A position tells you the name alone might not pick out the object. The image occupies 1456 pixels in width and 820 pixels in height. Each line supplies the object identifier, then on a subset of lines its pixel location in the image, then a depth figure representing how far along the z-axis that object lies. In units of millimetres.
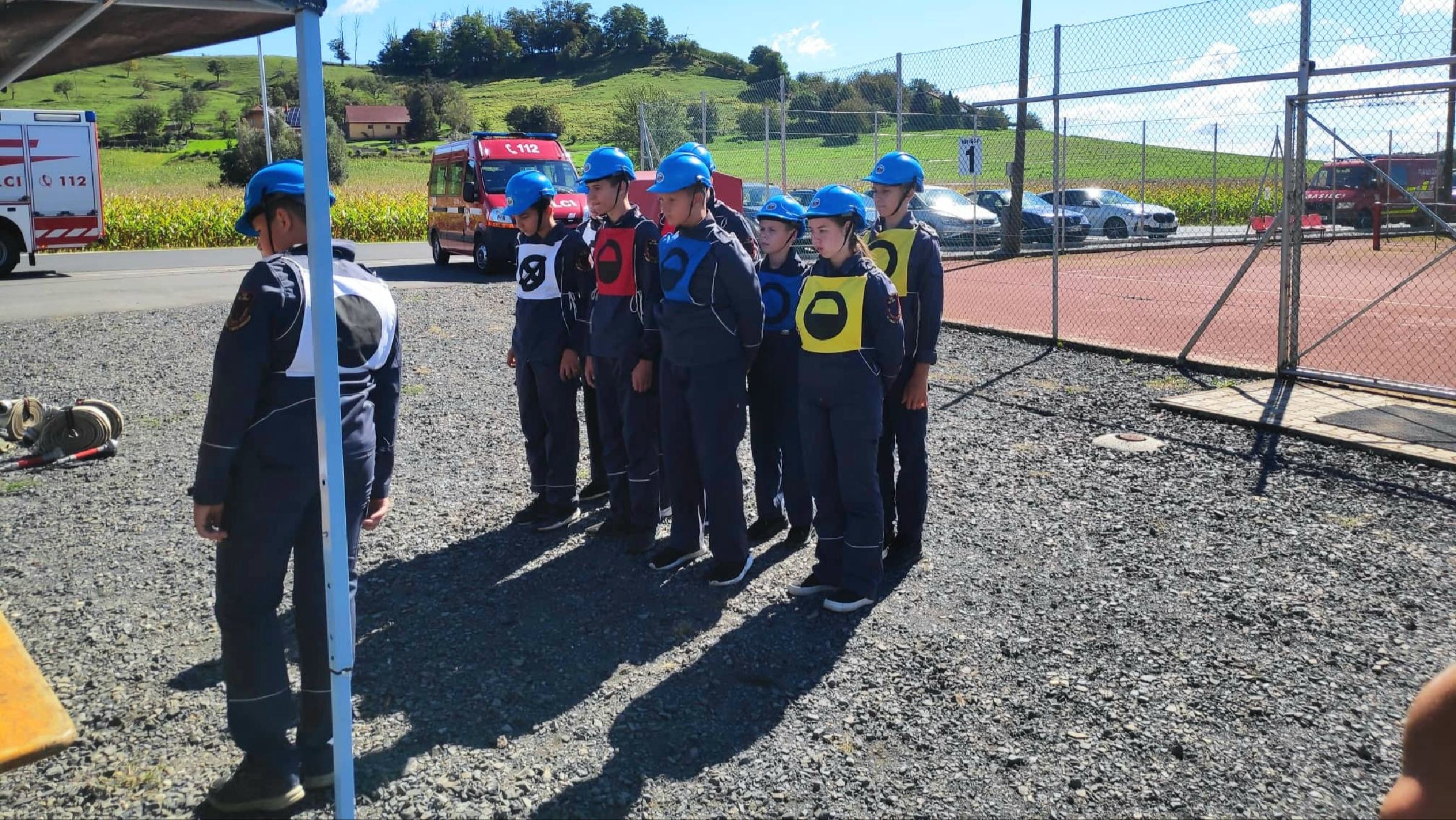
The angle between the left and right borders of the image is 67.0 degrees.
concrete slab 7234
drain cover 7441
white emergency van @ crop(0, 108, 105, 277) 20234
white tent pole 2879
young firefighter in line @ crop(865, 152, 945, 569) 5227
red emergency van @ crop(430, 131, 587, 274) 18984
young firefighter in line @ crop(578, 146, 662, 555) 5453
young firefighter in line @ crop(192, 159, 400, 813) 3170
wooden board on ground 3436
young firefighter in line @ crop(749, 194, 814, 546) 5523
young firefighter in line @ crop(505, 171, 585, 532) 5867
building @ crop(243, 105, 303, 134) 53969
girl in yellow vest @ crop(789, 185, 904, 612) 4723
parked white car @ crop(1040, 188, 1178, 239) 23516
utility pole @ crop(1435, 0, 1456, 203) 9834
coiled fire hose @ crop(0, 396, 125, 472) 7508
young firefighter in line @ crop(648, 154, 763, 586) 4957
